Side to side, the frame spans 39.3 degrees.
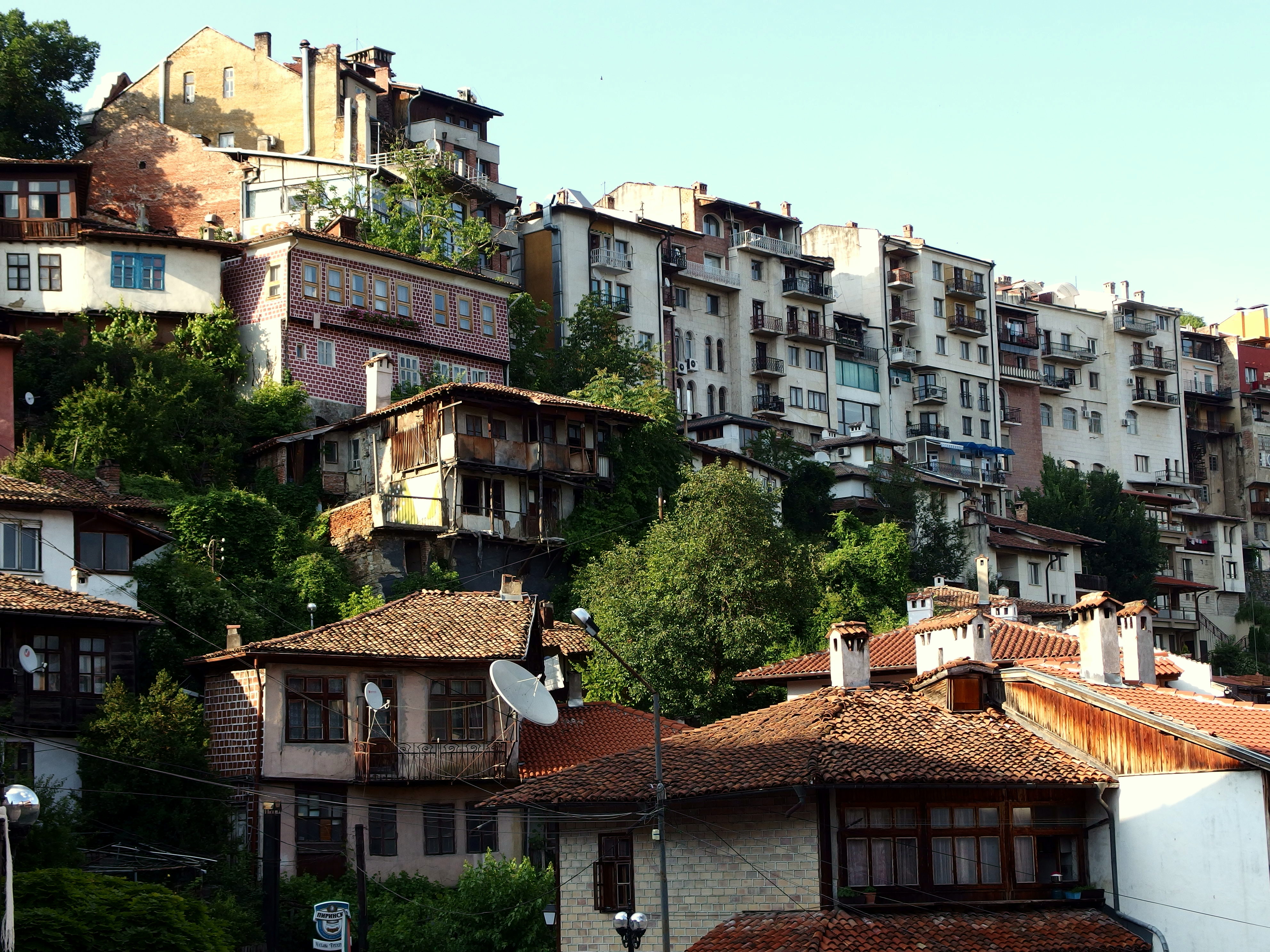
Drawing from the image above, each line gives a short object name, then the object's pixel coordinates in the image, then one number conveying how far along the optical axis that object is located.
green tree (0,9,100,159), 73.94
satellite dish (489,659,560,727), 31.03
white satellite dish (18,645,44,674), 38.34
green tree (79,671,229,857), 37.84
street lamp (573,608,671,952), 25.23
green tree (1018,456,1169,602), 88.31
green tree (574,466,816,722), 47.38
